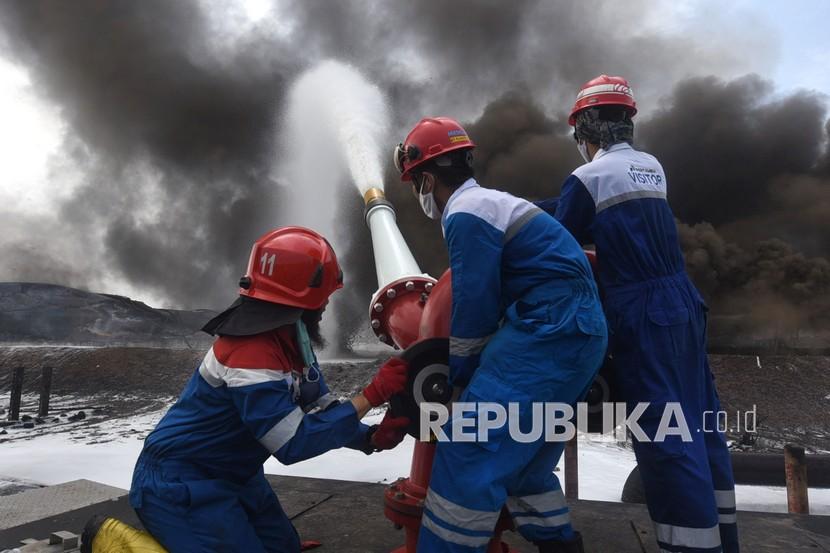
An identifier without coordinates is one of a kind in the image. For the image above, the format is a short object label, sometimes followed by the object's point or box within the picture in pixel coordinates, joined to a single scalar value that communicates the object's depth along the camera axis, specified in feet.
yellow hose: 6.78
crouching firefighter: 6.25
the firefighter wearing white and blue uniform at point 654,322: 6.44
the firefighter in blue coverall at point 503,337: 5.71
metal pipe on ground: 14.10
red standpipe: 7.14
